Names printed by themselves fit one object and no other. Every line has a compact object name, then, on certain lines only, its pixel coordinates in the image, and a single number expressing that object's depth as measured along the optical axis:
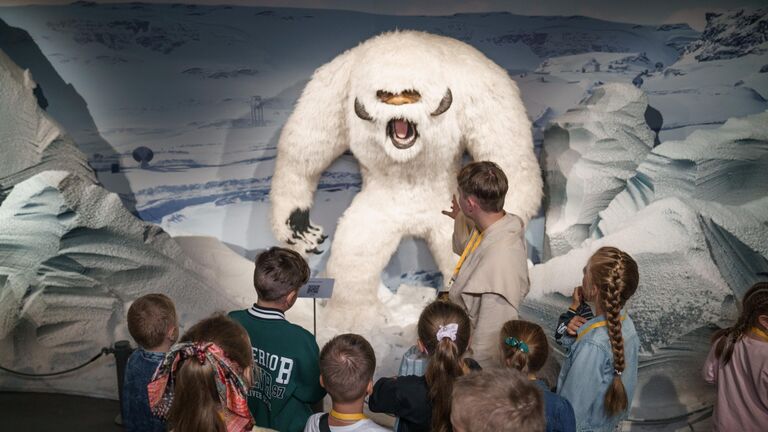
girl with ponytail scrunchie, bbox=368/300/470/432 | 1.76
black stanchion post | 3.31
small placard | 2.89
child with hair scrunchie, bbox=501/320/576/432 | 1.83
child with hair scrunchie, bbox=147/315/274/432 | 1.48
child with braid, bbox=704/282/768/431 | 2.21
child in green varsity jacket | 1.94
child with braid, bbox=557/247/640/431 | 2.04
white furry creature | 3.21
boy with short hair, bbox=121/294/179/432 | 1.97
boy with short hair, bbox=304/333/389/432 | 1.70
